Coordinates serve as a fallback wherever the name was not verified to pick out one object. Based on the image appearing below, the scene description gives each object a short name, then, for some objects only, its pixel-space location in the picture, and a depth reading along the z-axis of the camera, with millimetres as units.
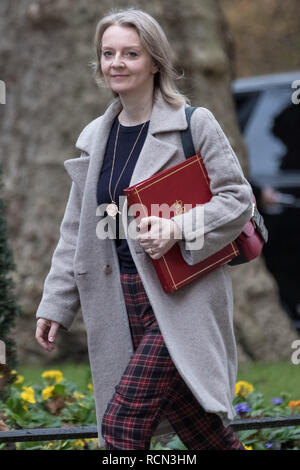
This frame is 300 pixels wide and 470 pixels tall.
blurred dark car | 15219
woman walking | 6570
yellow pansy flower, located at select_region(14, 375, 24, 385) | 9753
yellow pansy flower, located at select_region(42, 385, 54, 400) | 9586
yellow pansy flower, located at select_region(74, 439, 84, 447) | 8969
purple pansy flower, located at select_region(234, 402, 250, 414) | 9211
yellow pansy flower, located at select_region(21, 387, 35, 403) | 9117
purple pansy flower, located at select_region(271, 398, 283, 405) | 9780
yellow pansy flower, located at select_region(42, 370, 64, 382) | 10195
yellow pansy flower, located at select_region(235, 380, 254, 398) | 9906
